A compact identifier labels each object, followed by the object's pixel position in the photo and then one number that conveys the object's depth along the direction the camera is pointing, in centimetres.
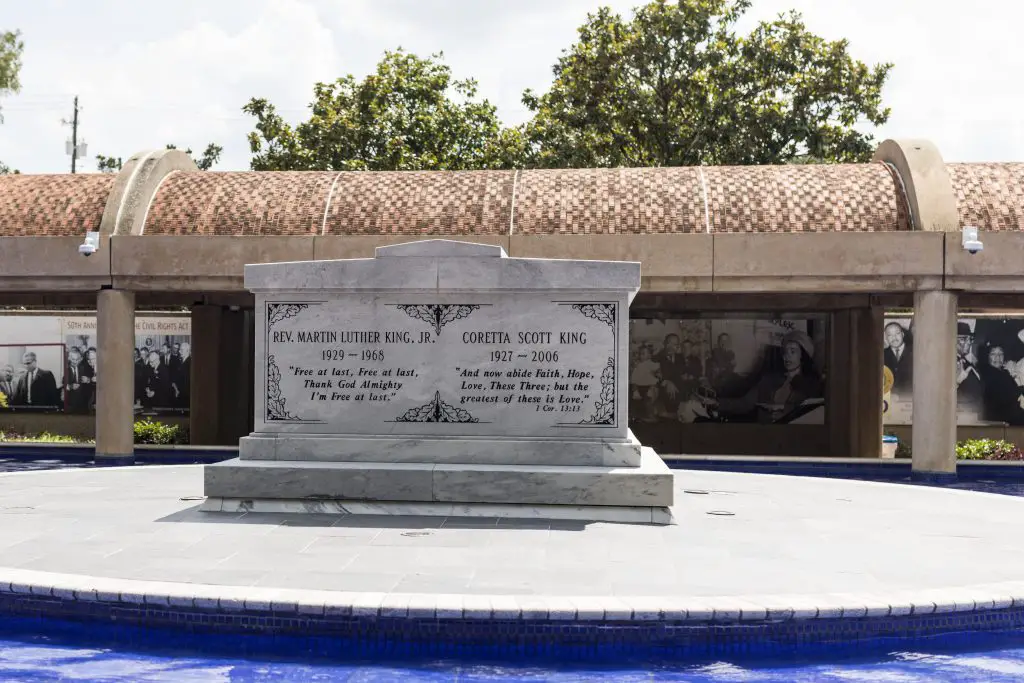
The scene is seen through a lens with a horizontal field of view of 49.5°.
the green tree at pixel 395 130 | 3353
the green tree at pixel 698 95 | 3225
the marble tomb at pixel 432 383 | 964
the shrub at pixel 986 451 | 2305
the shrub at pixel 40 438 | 2498
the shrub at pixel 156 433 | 2503
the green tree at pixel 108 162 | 6275
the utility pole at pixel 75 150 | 6275
